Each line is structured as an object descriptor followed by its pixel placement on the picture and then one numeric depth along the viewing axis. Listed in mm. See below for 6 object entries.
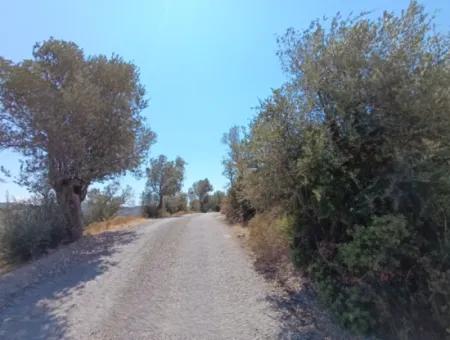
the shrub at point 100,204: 24453
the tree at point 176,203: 51950
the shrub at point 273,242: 6746
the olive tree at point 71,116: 11477
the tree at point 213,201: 54400
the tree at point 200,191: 69875
